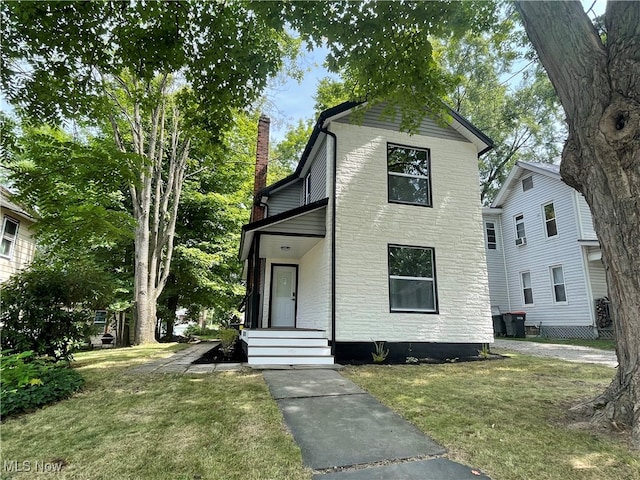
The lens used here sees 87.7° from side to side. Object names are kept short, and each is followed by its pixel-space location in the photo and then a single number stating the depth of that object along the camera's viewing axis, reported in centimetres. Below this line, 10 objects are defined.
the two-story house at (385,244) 766
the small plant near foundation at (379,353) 742
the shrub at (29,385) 365
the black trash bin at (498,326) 1606
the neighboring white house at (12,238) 1181
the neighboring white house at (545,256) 1331
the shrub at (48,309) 560
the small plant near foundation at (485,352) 809
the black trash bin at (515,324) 1511
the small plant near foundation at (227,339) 891
